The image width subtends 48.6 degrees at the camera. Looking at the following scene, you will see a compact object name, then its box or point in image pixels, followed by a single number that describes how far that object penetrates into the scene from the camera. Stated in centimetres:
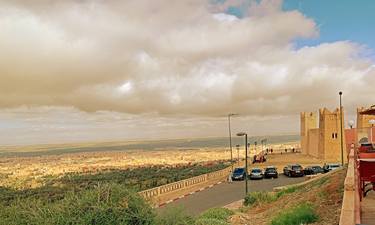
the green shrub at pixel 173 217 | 851
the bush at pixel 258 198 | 1878
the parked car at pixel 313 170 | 3800
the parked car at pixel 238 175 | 3945
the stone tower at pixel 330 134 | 5369
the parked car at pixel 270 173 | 3981
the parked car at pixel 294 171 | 3903
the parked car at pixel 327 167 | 3727
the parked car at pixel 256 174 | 3916
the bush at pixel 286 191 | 1933
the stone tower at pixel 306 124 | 6681
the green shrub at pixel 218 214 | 1459
